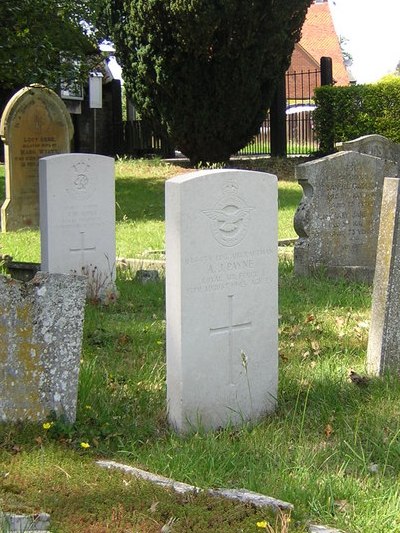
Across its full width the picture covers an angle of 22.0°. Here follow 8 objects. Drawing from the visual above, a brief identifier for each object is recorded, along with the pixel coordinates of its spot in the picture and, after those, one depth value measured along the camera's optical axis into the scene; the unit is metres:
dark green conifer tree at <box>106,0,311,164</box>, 20.56
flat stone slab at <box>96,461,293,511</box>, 4.21
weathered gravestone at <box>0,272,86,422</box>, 5.24
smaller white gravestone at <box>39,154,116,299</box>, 8.99
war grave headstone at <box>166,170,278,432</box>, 5.55
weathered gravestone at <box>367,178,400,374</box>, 6.42
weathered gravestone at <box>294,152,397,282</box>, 10.44
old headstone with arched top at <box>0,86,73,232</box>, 15.66
